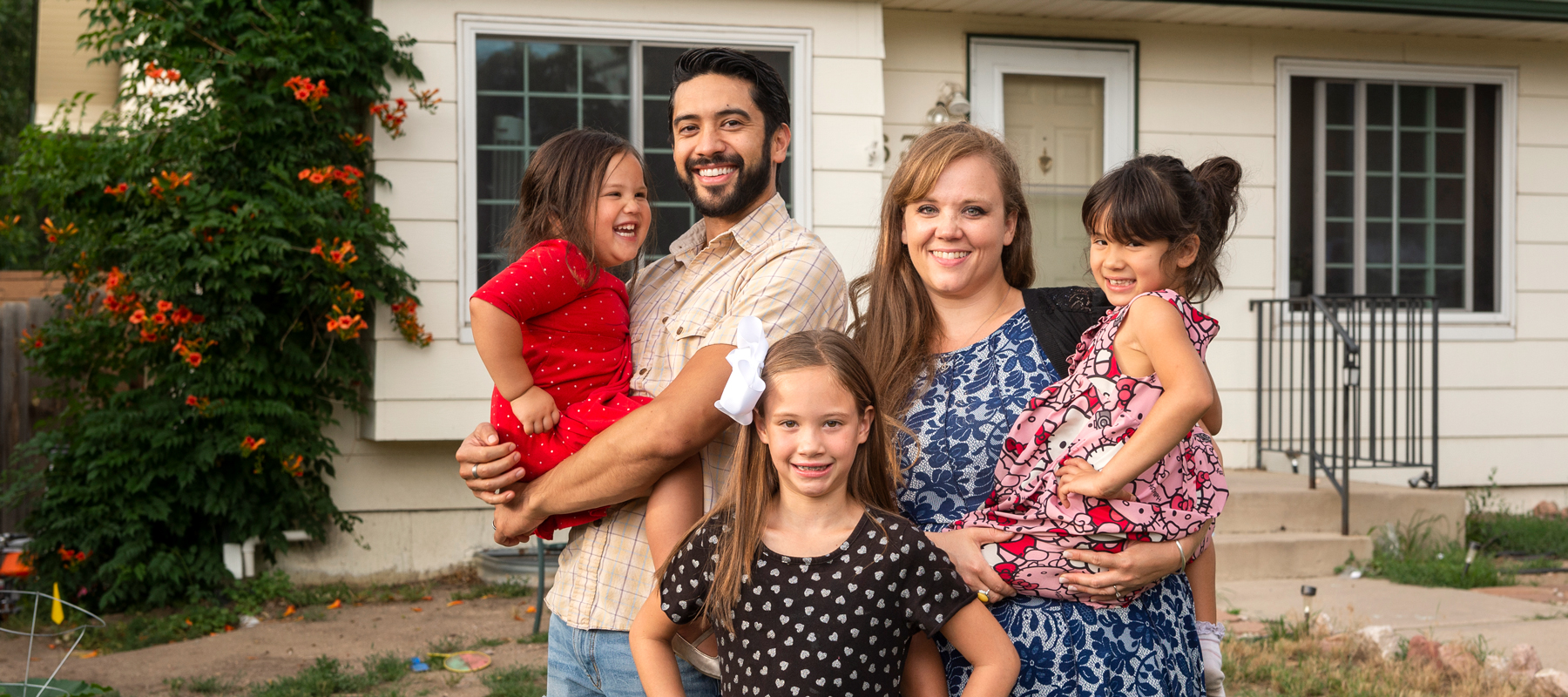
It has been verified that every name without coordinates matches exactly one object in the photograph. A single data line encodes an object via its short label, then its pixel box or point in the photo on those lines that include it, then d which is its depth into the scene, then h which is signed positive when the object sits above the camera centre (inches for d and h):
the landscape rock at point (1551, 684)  154.0 -47.3
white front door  268.1 +51.8
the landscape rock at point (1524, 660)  163.8 -47.1
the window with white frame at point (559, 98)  237.5 +49.5
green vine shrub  217.6 +10.9
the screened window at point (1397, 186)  284.2 +38.0
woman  72.9 -3.0
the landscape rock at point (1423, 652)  168.7 -47.5
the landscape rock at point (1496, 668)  161.6 -48.1
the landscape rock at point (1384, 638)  175.8 -47.5
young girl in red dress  82.3 +1.9
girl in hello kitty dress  71.9 -6.0
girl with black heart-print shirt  67.0 -14.1
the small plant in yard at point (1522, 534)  263.1 -46.6
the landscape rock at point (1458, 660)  163.2 -47.1
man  74.2 +0.3
